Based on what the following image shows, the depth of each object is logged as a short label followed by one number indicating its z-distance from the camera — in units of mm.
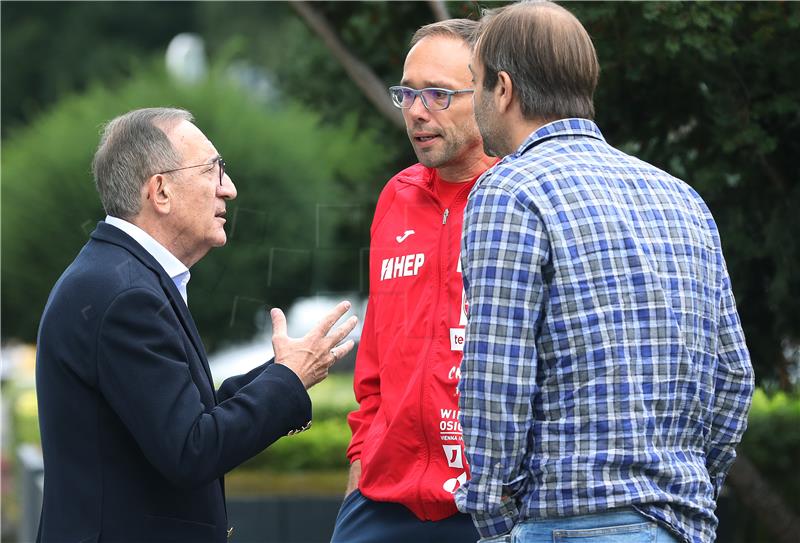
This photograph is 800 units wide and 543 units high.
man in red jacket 6242
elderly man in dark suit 5316
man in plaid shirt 4500
